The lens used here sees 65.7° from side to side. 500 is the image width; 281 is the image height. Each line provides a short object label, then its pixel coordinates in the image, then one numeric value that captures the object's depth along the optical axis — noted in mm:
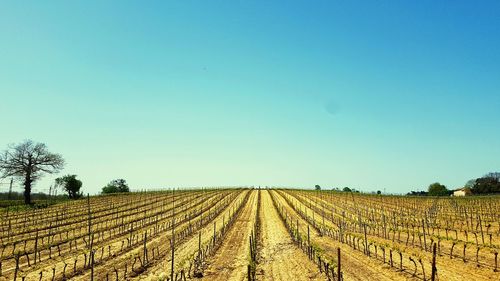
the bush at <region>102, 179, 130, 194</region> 113750
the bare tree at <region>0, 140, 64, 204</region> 61594
